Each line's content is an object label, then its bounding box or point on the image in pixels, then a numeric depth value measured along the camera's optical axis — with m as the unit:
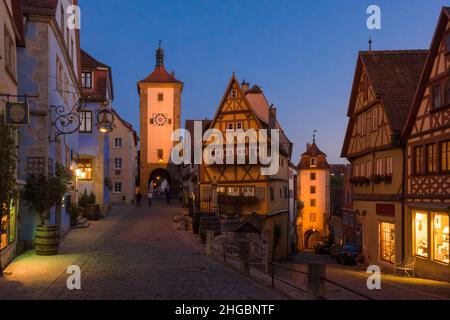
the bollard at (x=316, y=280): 10.62
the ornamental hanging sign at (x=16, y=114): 14.51
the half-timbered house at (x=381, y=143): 23.06
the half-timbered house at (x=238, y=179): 34.66
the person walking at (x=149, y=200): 49.56
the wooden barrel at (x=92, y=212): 33.53
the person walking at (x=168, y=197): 57.12
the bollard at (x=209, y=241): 19.45
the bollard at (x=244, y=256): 15.29
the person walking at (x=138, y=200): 50.57
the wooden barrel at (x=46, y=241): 17.91
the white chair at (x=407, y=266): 21.25
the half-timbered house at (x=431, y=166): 19.19
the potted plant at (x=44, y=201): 17.97
